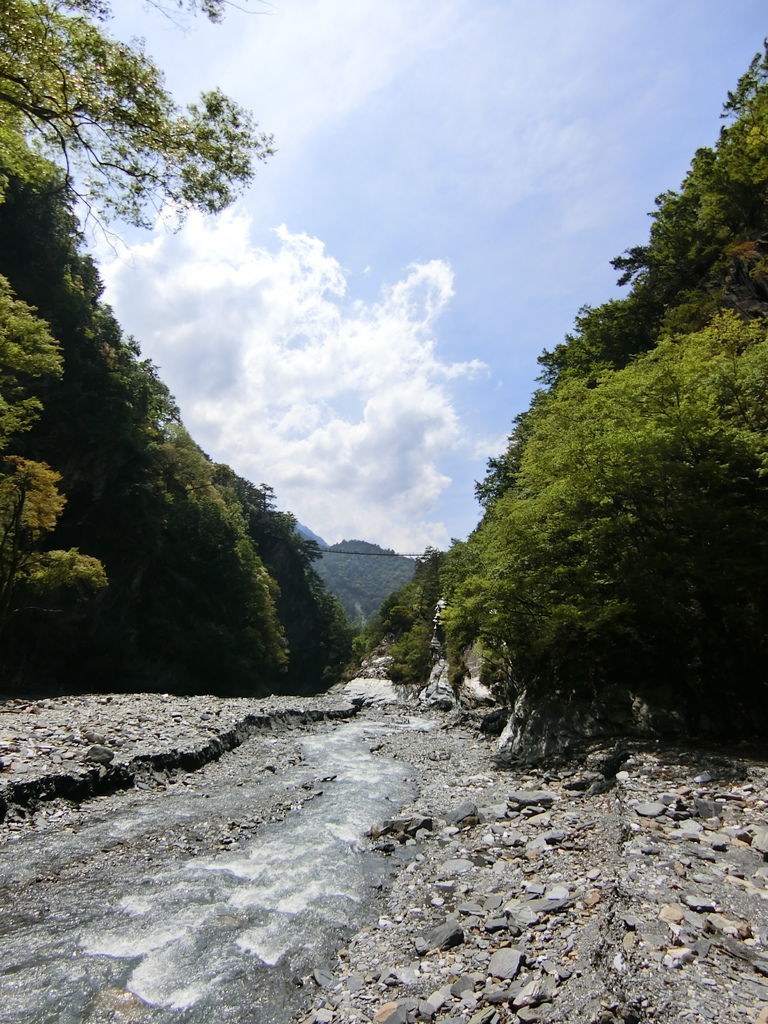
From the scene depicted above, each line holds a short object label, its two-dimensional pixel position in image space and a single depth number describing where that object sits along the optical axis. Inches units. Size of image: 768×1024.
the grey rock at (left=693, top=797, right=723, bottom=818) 289.3
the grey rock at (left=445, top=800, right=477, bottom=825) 384.8
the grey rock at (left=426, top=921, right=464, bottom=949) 206.2
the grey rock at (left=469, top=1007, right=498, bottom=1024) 152.5
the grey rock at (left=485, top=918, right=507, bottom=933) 209.8
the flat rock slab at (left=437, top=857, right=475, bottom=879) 293.3
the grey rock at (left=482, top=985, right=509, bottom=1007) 161.3
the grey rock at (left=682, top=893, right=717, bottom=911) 184.5
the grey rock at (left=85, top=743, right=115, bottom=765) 455.1
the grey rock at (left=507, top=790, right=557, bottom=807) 404.5
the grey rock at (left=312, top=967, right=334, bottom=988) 200.7
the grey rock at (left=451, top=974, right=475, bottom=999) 172.4
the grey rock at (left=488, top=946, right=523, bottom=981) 174.7
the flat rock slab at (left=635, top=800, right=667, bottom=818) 301.4
